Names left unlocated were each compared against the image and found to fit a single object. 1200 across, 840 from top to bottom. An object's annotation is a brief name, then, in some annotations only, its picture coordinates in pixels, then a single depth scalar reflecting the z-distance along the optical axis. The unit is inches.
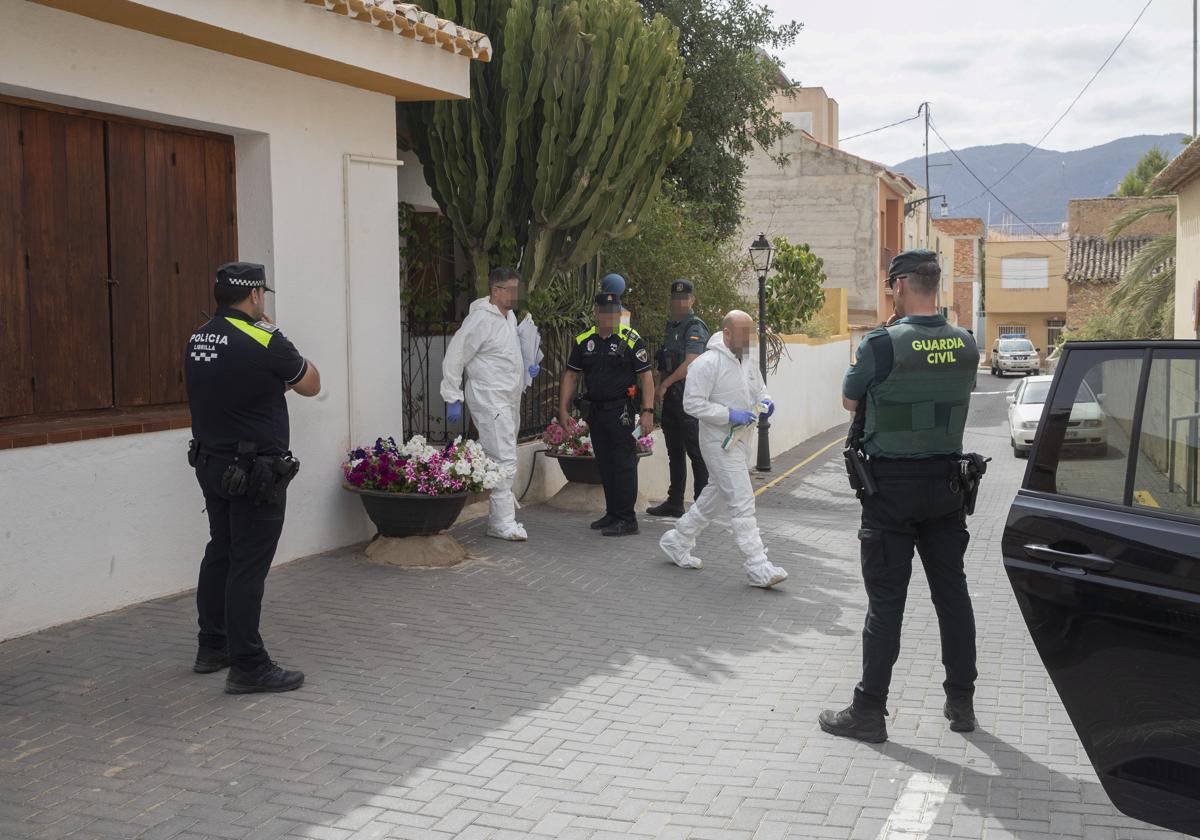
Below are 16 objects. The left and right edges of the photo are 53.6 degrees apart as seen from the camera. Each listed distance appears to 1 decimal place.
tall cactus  396.8
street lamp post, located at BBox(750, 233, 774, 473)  609.0
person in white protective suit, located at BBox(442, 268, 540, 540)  341.7
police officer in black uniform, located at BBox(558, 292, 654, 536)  363.3
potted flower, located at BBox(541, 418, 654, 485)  410.0
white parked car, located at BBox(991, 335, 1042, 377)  1813.5
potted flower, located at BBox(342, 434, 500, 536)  310.3
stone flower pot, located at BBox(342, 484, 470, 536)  311.2
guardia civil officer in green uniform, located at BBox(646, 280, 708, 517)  412.2
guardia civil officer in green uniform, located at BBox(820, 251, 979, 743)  192.1
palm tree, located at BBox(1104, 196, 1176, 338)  866.8
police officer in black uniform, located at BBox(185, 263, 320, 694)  205.8
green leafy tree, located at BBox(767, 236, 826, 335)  839.1
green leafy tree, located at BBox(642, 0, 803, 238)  673.6
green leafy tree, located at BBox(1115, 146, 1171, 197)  2110.0
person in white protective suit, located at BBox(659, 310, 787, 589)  298.4
